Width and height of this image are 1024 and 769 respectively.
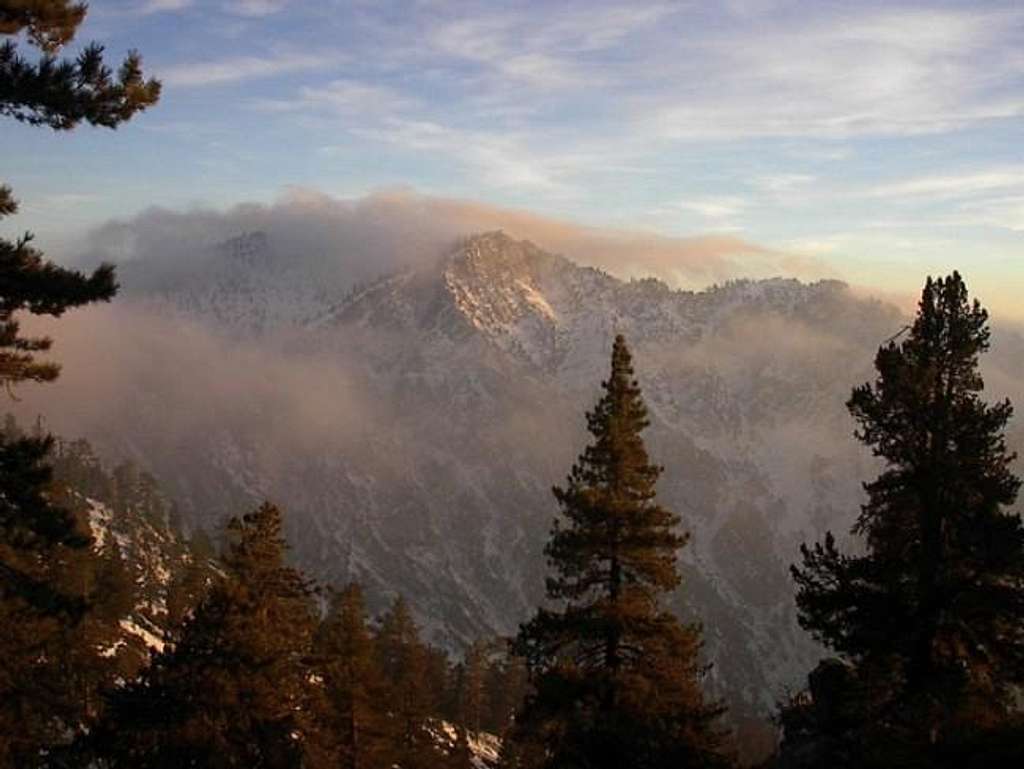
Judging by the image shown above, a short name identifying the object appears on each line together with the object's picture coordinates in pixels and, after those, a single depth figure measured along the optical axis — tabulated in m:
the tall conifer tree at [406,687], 40.29
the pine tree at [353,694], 32.84
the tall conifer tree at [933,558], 19.30
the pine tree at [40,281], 13.94
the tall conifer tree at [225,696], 22.48
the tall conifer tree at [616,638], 20.97
